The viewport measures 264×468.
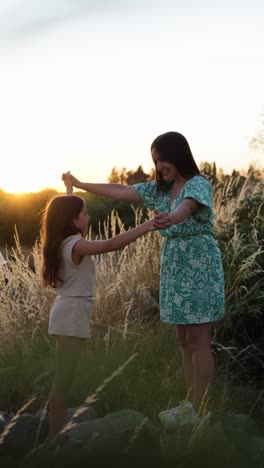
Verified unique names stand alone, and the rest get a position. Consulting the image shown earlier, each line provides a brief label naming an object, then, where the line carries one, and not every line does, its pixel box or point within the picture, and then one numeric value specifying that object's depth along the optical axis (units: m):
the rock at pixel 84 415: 3.35
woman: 3.28
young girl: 2.96
